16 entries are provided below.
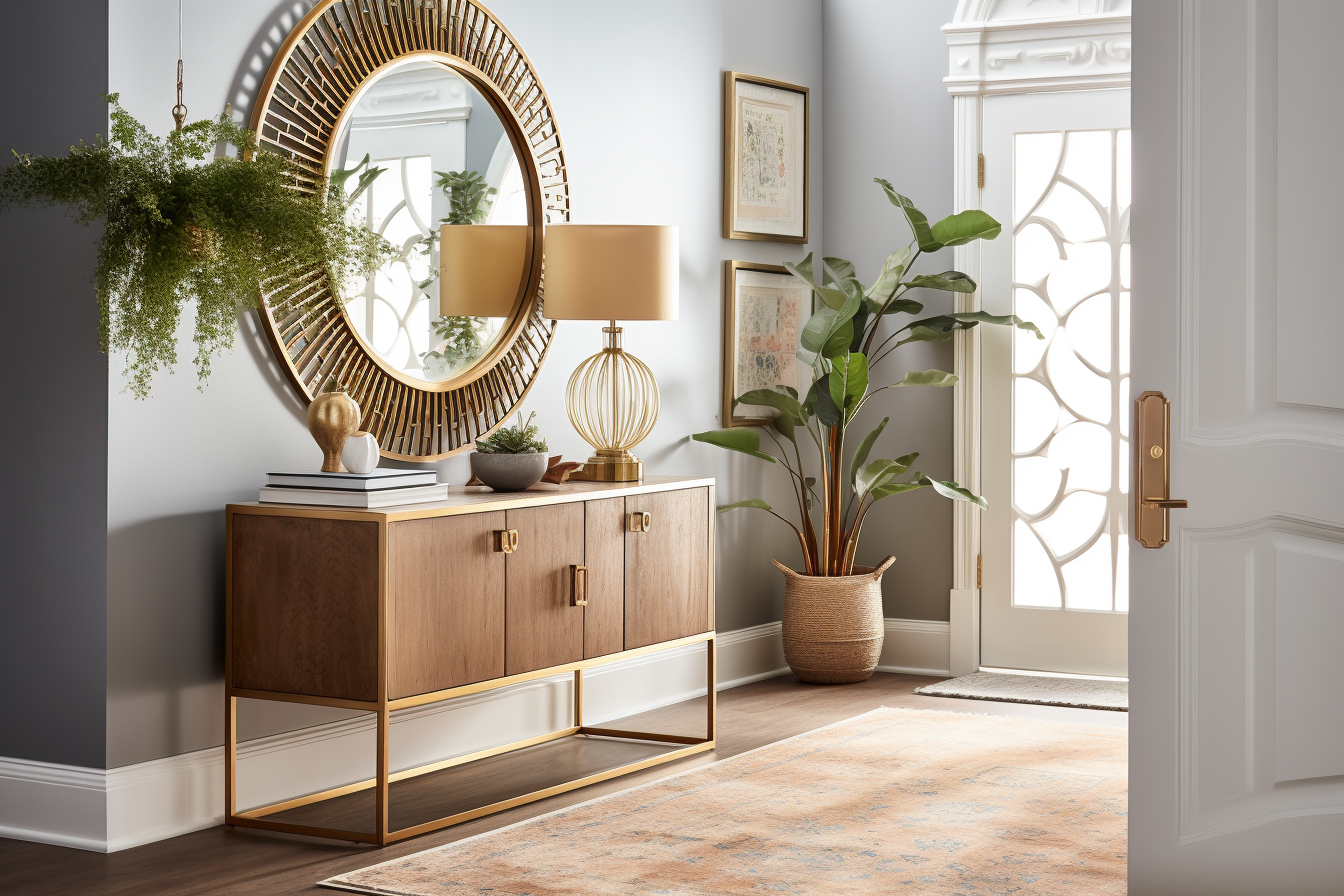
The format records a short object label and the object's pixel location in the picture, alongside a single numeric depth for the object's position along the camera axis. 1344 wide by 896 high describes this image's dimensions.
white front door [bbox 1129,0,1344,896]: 2.48
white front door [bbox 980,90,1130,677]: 5.48
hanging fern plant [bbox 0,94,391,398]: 3.18
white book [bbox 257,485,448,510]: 3.40
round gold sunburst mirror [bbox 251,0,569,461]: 3.77
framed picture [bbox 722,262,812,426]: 5.56
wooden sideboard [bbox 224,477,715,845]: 3.37
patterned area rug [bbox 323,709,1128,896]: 3.07
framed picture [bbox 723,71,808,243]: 5.55
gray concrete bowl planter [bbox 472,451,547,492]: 3.90
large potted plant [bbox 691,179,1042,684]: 5.36
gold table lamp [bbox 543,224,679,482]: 4.22
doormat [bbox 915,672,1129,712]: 5.14
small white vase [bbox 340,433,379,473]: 3.54
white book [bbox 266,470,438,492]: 3.40
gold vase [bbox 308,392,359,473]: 3.55
